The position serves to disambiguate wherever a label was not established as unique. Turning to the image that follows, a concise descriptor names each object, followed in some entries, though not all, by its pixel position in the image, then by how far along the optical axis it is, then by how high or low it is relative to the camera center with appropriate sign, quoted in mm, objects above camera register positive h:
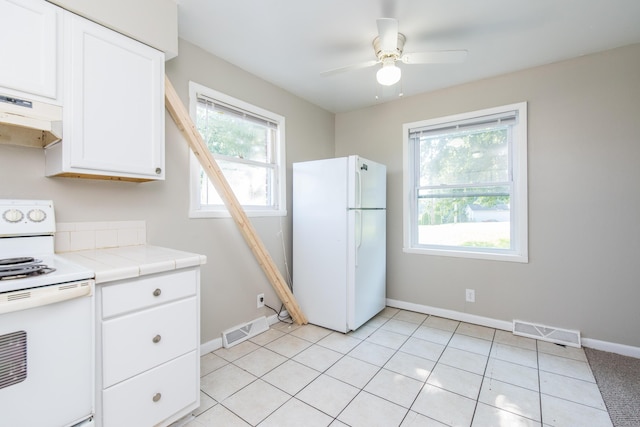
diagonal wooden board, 1998 +127
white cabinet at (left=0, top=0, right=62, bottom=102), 1250 +761
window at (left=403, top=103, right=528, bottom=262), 2773 +289
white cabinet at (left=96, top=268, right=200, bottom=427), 1238 -644
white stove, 978 -475
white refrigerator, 2691 -271
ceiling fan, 1900 +1084
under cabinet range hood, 1208 +415
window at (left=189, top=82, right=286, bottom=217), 2354 +581
